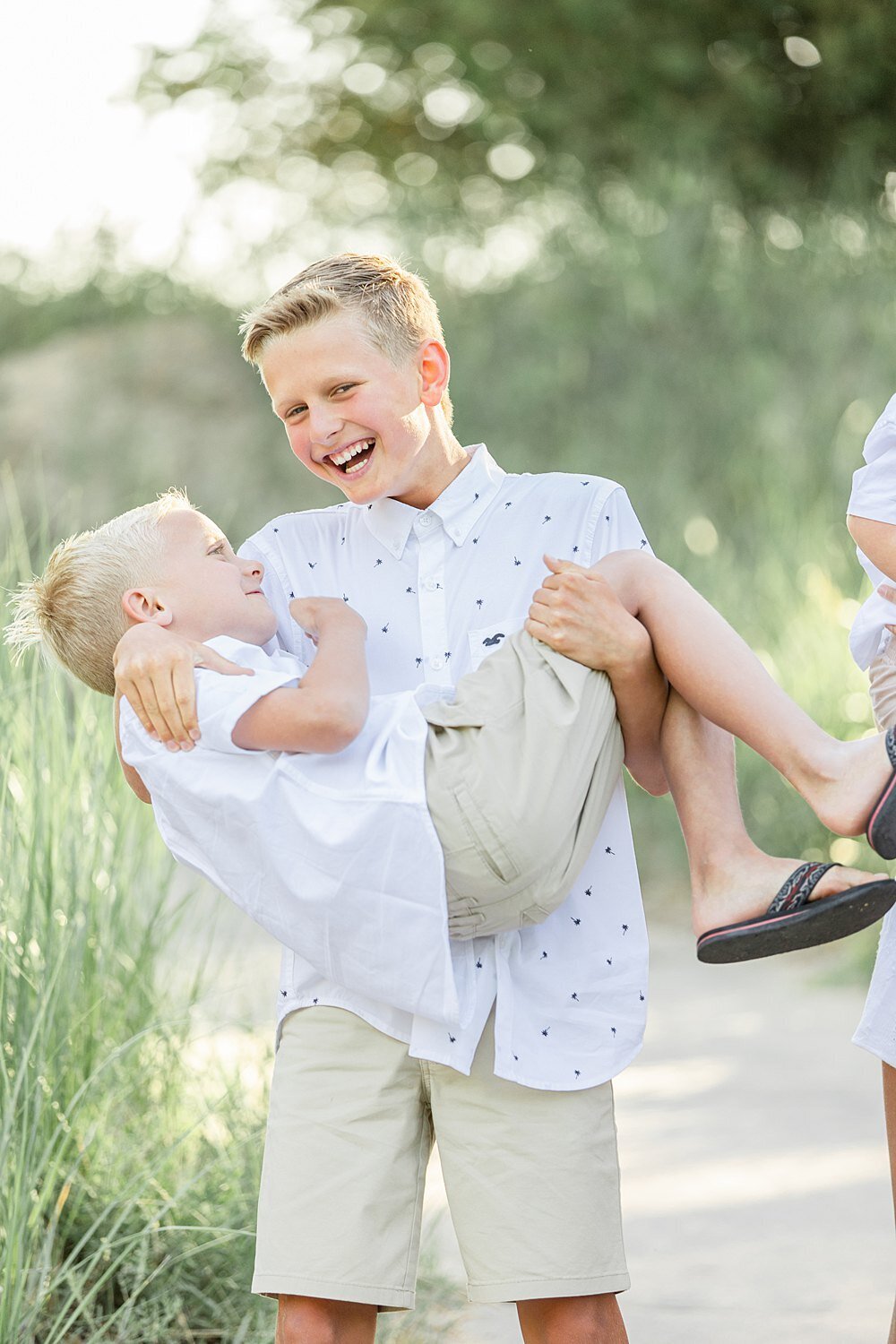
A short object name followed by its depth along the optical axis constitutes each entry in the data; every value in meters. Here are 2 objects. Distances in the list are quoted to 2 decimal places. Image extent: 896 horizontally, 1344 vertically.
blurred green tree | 14.44
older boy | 3.60
